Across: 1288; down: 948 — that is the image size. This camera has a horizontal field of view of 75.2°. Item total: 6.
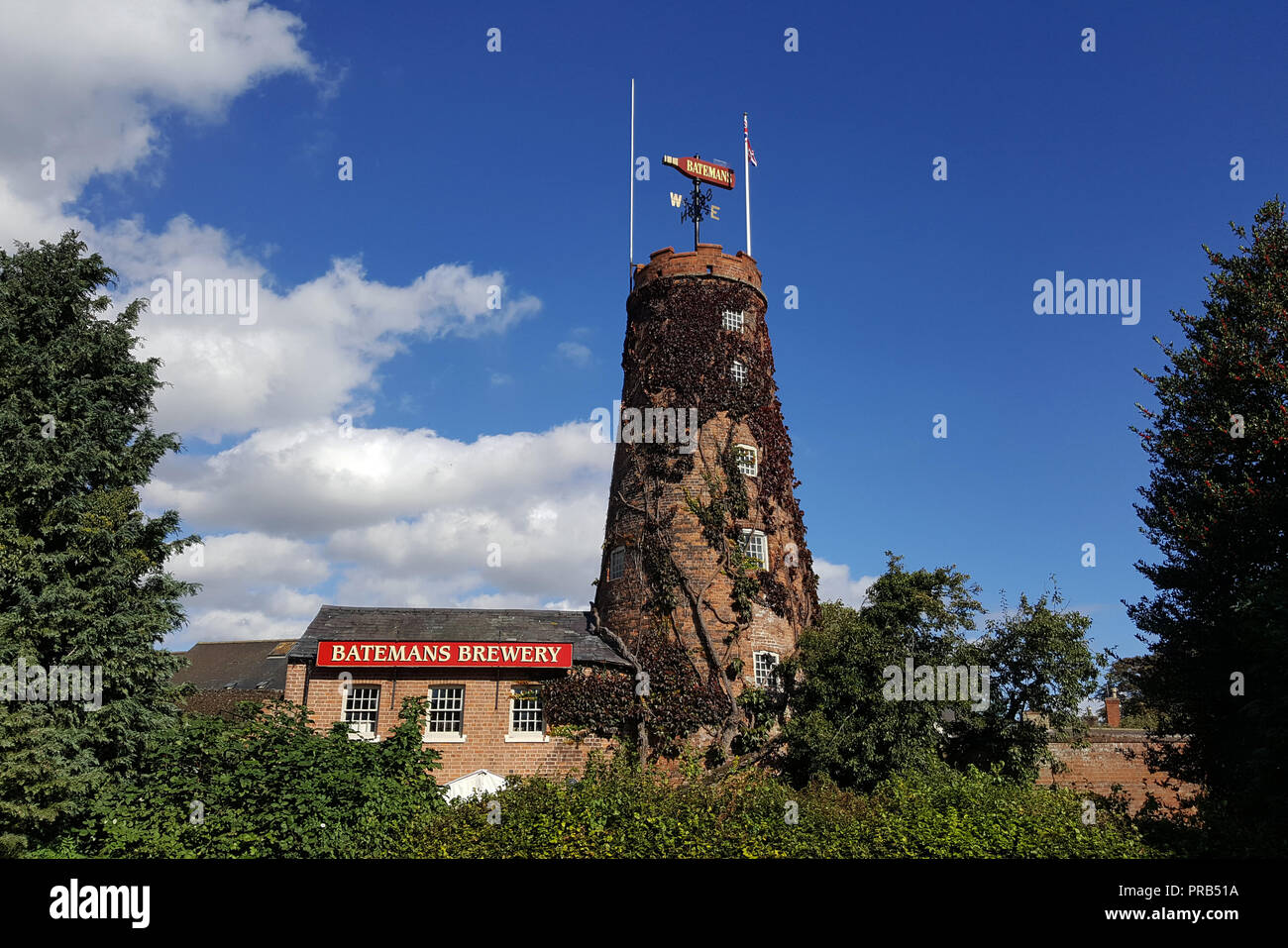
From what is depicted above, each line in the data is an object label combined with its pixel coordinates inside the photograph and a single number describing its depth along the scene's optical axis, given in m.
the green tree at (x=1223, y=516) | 19.94
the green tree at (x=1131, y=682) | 23.38
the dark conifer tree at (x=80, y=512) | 19.41
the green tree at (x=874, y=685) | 20.75
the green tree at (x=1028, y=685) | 21.72
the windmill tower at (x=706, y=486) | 27.25
